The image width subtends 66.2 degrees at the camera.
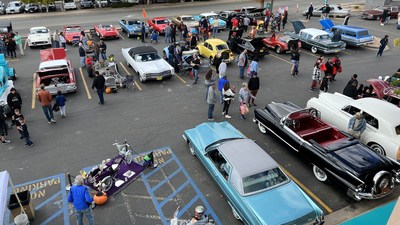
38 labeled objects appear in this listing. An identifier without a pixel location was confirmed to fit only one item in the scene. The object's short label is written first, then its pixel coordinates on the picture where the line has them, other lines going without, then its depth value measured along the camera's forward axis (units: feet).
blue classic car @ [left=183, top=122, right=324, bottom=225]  22.56
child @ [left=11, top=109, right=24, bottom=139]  34.91
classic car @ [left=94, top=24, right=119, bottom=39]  80.07
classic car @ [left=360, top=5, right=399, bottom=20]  102.32
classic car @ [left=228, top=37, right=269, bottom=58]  63.72
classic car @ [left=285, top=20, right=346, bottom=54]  66.03
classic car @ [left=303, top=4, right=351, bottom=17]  105.77
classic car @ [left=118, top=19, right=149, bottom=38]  81.51
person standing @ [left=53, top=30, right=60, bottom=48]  70.34
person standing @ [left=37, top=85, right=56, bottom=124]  38.88
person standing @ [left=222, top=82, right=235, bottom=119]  40.32
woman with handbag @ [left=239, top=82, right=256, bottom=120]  40.45
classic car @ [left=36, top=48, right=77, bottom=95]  47.06
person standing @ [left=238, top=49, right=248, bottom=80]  53.36
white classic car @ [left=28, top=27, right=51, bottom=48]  74.16
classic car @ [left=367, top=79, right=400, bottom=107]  42.45
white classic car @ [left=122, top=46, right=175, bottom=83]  51.96
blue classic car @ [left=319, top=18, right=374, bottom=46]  70.44
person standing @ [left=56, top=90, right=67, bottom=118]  40.14
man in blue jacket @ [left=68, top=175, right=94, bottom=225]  22.36
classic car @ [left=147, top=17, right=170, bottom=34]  84.44
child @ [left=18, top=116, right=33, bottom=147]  34.24
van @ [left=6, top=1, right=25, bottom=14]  123.01
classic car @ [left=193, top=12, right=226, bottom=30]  89.86
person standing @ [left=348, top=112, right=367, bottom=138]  32.27
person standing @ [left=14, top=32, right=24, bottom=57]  69.26
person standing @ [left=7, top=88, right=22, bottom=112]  39.67
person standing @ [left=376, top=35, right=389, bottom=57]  64.18
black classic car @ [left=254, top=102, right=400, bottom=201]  26.20
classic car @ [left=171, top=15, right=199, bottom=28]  87.66
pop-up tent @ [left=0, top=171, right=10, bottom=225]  20.48
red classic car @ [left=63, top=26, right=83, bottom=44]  76.79
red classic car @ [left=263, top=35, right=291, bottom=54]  68.44
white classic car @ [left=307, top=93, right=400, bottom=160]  31.71
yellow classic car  61.05
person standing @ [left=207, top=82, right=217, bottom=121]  39.22
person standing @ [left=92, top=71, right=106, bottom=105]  44.01
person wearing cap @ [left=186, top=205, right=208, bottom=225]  21.75
